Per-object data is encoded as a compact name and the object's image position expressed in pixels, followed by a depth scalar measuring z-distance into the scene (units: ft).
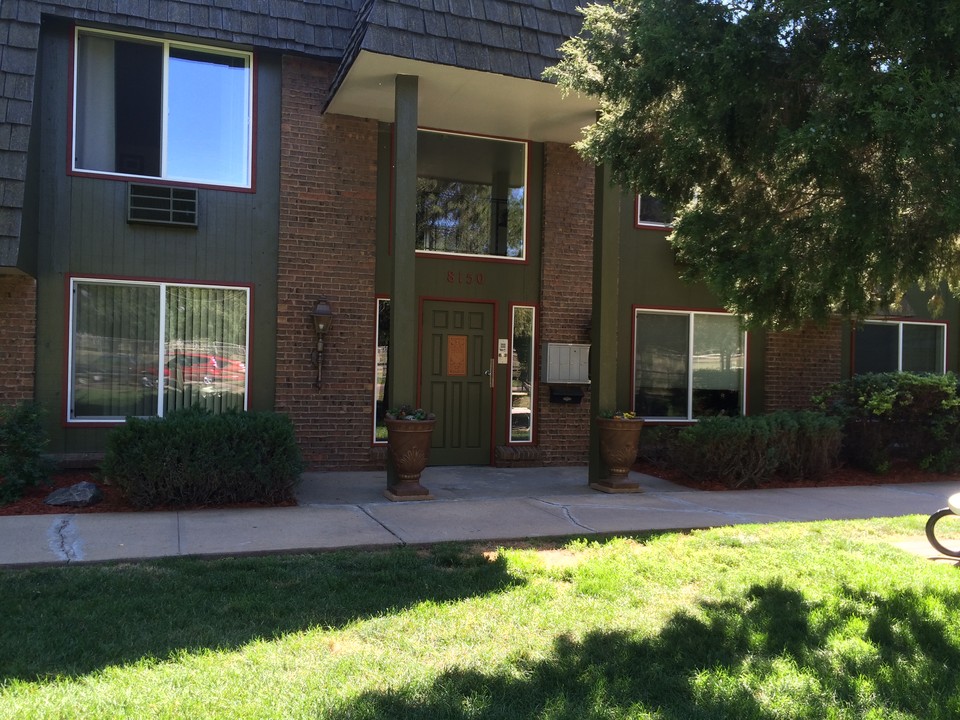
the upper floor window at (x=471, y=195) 32.91
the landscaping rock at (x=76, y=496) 23.18
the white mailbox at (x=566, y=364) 33.50
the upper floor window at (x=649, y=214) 35.53
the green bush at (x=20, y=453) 23.40
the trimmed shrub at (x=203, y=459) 22.95
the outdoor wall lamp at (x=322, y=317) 29.45
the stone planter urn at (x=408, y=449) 25.18
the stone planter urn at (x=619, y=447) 27.76
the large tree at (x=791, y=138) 13.62
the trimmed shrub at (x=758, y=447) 29.37
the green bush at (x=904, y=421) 32.58
